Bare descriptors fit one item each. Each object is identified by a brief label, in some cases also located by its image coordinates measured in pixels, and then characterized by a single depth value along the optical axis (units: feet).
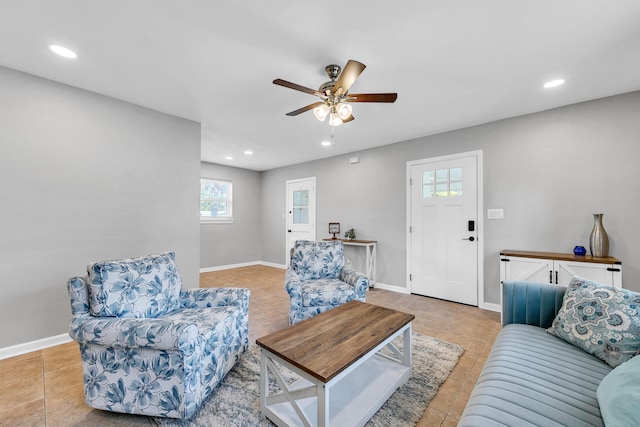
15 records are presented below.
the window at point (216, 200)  19.08
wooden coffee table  4.32
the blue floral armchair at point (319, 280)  8.66
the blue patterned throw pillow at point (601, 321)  4.30
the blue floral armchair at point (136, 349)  4.70
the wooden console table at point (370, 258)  14.44
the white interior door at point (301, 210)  18.53
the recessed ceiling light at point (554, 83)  8.00
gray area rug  4.95
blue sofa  3.23
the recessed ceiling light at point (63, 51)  6.55
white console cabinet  8.18
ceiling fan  6.35
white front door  11.72
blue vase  9.16
